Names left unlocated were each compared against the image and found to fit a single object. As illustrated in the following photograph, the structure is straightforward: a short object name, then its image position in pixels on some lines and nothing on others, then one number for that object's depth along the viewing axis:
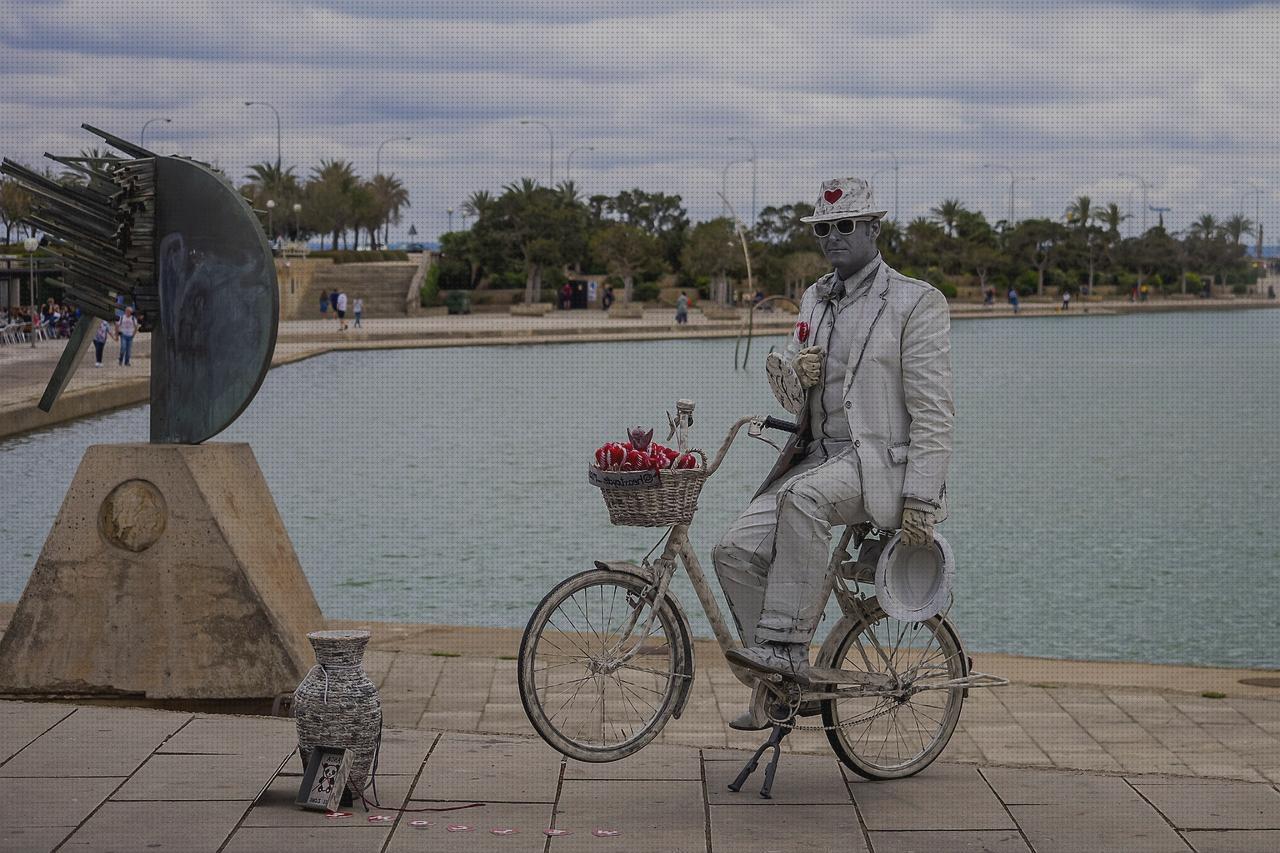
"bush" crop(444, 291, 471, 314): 70.44
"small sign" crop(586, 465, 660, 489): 5.05
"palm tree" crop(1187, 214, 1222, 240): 127.59
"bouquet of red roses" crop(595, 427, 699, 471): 5.12
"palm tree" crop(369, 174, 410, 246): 112.56
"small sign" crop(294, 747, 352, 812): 5.18
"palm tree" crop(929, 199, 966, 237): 110.00
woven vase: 5.21
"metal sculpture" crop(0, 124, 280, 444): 7.22
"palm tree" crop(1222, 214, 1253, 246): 135.25
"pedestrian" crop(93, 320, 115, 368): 32.63
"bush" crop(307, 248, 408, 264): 80.81
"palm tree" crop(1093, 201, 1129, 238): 123.43
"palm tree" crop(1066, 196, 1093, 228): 122.56
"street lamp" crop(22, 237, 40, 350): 38.09
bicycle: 5.24
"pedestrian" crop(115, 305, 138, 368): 31.53
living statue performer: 5.14
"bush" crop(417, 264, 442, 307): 71.69
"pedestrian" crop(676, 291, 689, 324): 60.94
